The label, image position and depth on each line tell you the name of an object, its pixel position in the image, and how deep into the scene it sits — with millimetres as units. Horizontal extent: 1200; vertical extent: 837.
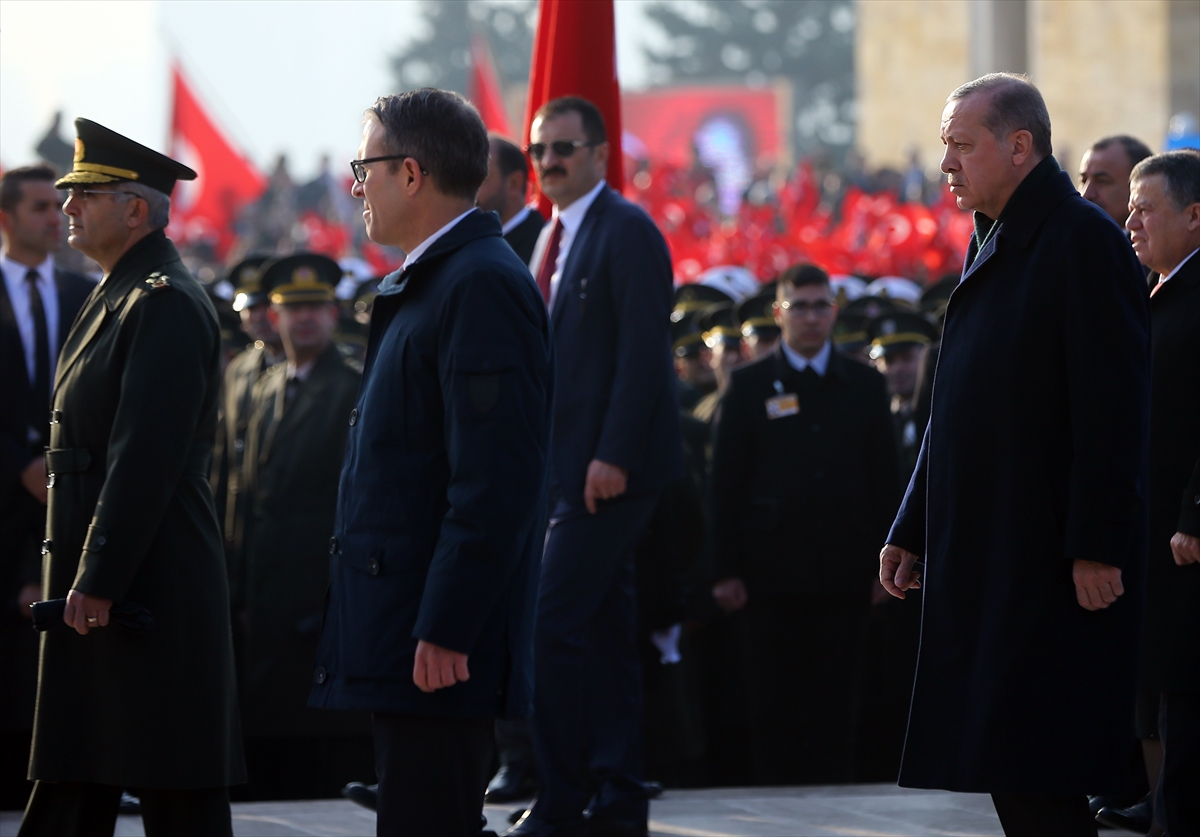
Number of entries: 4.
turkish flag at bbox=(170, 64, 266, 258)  54375
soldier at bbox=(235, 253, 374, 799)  15875
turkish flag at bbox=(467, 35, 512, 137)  46531
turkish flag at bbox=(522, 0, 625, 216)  13906
